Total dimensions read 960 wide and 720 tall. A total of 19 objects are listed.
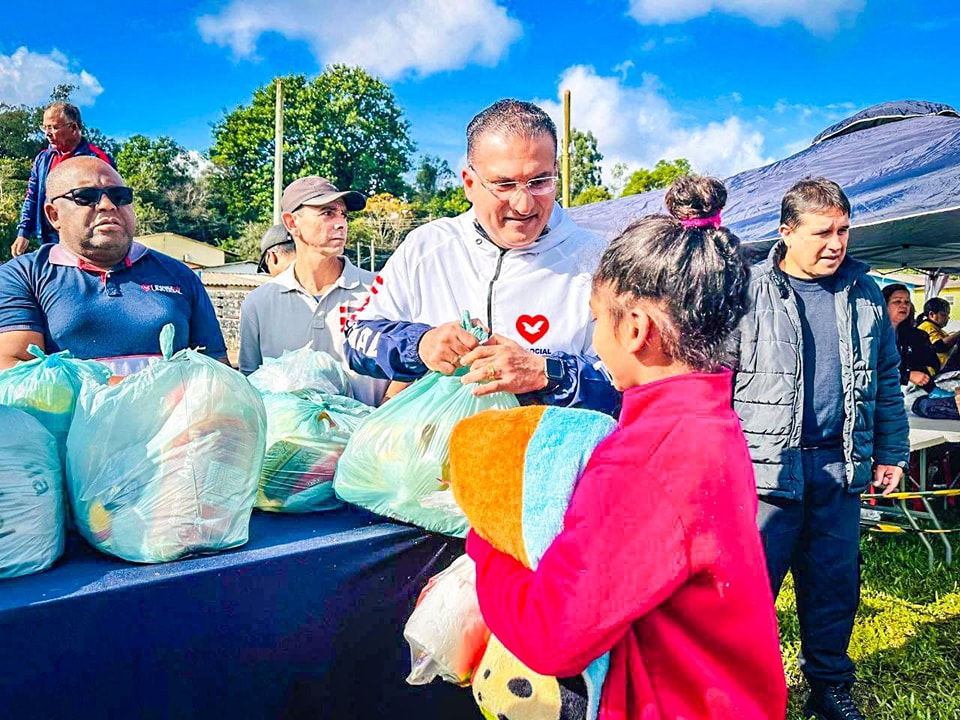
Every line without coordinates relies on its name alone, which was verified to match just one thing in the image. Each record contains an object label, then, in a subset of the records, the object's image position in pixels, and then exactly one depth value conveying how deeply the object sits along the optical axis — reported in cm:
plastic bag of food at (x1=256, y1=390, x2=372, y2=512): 151
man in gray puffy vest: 242
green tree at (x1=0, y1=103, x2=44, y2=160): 4538
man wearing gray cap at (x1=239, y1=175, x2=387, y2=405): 302
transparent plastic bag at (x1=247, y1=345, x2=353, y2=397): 178
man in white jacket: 147
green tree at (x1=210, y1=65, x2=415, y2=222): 5262
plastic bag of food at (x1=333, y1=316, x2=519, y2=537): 132
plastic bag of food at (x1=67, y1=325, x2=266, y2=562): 117
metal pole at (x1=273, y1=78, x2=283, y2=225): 2445
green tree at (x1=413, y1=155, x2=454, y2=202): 6097
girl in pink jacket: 86
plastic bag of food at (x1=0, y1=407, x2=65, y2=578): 108
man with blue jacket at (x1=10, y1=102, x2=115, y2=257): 391
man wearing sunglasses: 188
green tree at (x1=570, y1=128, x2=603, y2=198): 5136
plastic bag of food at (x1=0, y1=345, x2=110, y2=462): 125
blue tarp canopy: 454
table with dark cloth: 106
